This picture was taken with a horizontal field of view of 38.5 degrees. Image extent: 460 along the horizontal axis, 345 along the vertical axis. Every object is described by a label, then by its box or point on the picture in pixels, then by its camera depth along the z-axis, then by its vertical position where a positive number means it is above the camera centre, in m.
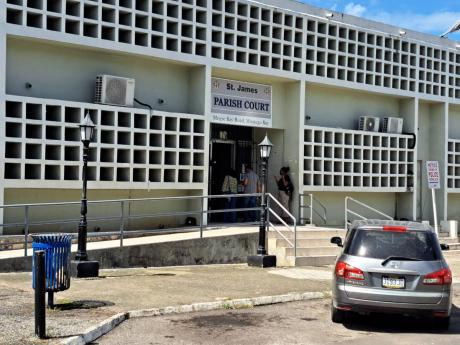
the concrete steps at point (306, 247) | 16.47 -1.88
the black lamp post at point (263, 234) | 15.66 -1.42
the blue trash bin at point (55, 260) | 9.43 -1.29
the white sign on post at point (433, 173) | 21.38 +0.14
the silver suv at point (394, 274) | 8.97 -1.34
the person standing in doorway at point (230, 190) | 19.14 -0.46
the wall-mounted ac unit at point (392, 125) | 22.59 +1.79
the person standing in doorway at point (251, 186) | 19.59 -0.35
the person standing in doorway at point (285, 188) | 19.81 -0.39
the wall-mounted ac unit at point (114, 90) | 15.98 +2.01
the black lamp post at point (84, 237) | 12.80 -1.29
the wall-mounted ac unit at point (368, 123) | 21.97 +1.78
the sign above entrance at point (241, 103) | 18.61 +2.08
